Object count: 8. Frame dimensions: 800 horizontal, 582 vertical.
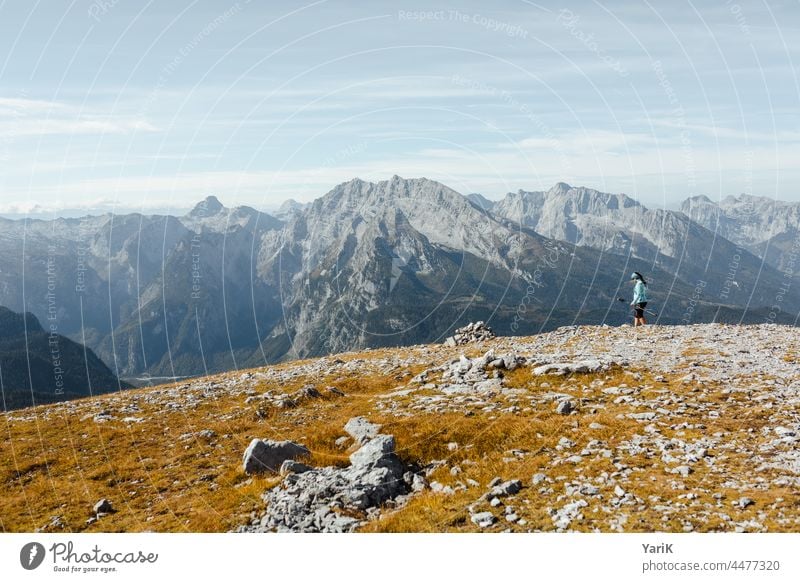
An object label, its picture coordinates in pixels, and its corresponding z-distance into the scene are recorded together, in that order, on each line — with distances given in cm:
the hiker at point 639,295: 4231
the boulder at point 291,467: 1921
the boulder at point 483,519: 1393
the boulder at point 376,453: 1859
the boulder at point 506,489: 1523
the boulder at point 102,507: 1894
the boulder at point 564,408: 2134
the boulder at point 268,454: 2012
